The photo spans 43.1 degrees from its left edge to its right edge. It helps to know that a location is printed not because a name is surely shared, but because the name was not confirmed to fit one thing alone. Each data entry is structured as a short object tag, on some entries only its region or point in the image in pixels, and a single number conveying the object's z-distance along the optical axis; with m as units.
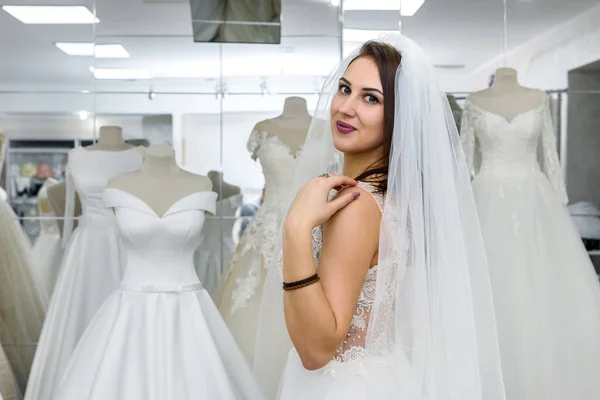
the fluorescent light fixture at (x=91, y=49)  4.00
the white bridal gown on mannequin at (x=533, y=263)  3.18
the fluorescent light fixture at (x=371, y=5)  3.97
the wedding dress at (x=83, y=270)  3.42
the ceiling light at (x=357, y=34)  3.93
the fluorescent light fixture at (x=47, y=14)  3.97
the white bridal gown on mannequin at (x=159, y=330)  2.87
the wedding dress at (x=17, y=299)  3.93
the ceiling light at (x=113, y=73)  3.99
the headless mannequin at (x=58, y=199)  4.05
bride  1.60
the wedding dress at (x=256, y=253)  3.48
